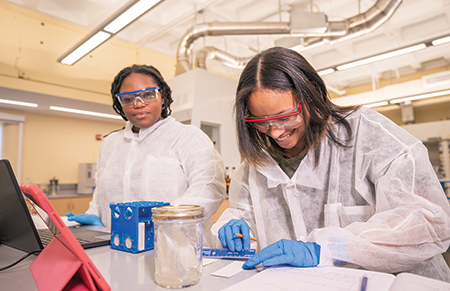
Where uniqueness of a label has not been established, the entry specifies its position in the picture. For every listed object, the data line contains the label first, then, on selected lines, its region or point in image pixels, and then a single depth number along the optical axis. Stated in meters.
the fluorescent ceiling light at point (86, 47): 2.97
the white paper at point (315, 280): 0.59
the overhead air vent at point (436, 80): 4.95
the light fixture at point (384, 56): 3.33
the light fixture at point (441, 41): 3.12
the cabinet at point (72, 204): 4.11
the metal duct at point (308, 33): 3.23
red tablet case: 0.55
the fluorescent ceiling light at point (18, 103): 3.96
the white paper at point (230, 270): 0.70
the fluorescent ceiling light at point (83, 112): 4.41
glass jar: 0.63
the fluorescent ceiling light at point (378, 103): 5.75
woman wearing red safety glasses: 0.79
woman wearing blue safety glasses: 1.46
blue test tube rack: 0.87
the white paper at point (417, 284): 0.55
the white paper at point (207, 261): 0.79
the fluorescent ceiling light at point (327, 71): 4.01
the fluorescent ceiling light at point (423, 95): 5.20
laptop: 0.83
